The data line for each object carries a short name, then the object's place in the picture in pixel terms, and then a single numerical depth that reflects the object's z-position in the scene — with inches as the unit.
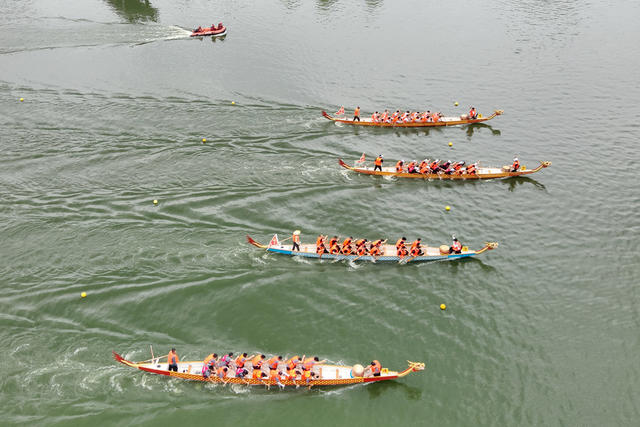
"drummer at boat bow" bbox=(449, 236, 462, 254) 1175.6
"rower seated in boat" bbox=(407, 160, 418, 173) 1518.2
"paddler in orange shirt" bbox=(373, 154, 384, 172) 1499.8
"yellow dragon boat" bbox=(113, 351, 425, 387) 855.1
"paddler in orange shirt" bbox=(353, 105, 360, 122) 1829.8
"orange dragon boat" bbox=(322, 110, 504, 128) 1839.3
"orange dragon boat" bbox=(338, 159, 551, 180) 1518.2
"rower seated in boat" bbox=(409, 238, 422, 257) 1158.3
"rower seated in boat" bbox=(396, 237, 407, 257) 1159.0
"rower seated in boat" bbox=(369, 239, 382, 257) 1151.0
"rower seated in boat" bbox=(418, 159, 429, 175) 1524.4
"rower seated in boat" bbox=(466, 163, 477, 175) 1533.0
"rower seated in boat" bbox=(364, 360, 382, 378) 859.4
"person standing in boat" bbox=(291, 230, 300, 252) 1136.2
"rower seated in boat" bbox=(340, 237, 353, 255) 1147.9
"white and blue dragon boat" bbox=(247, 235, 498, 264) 1158.3
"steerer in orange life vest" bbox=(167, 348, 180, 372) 861.2
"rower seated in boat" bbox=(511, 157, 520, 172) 1552.7
